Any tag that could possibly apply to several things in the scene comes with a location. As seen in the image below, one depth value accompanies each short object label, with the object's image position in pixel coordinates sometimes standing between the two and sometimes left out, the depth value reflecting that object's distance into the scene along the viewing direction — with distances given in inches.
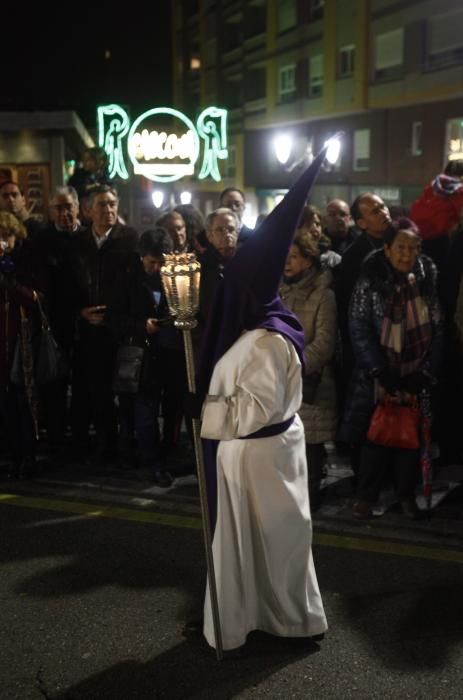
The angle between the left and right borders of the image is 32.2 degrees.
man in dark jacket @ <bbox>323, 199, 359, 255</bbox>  291.3
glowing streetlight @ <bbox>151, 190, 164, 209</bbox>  814.9
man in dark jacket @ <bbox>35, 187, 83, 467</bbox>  257.3
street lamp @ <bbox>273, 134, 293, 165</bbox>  767.7
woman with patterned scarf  203.3
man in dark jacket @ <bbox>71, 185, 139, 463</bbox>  245.9
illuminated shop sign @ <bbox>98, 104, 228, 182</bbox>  463.8
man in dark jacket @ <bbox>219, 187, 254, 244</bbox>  291.6
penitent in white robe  132.3
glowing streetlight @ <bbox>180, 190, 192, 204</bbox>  1009.6
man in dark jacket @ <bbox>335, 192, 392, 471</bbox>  236.7
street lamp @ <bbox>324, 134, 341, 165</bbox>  686.5
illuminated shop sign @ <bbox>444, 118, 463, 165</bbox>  814.5
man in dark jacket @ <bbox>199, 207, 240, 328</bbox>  239.1
